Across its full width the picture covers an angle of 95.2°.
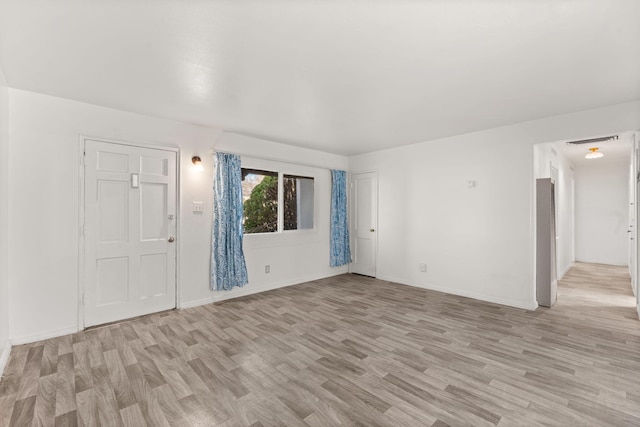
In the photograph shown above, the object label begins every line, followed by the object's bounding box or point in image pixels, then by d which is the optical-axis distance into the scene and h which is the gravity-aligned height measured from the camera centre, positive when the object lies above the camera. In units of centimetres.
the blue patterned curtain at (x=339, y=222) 620 -14
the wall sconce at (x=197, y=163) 421 +77
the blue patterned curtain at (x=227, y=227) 438 -17
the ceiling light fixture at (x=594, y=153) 581 +123
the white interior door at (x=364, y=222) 611 -15
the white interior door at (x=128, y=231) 346 -19
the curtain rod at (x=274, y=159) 456 +101
